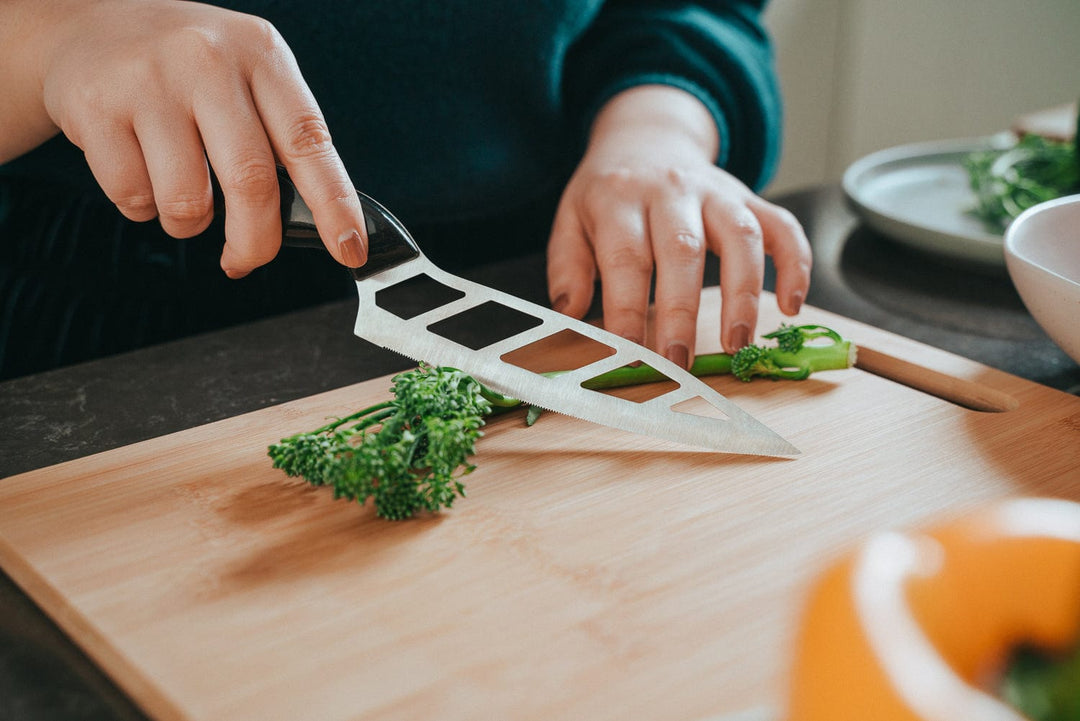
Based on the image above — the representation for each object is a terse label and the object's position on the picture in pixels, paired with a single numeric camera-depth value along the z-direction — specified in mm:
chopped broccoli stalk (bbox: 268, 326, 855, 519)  636
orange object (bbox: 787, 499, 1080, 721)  369
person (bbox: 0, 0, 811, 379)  663
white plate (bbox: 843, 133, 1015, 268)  824
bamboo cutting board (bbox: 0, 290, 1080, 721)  577
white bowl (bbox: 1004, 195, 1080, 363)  688
